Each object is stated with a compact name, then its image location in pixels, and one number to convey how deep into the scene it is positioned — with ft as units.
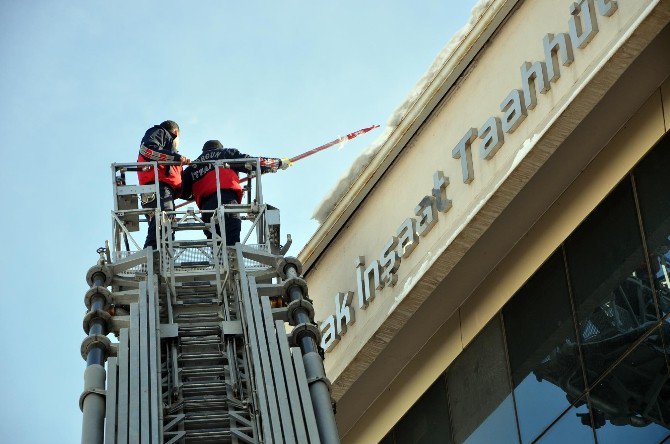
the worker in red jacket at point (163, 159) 61.46
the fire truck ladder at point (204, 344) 40.50
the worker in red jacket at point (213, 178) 61.41
